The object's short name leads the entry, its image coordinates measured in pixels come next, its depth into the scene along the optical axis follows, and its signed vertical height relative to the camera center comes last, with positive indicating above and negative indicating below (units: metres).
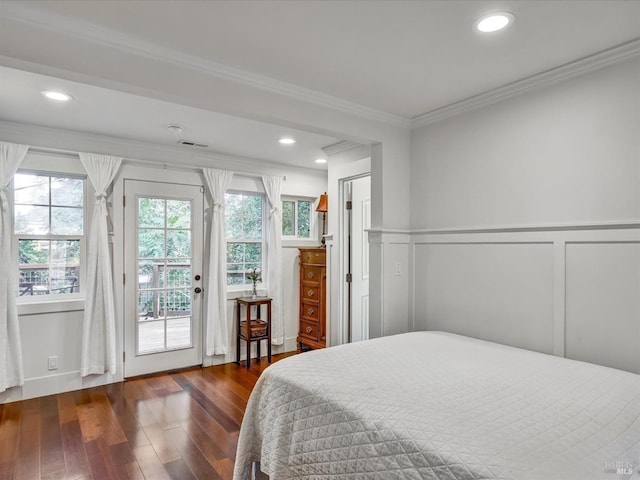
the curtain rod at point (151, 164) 3.39 +0.81
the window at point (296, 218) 5.03 +0.30
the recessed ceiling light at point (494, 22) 1.65 +0.99
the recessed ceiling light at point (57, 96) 2.60 +1.03
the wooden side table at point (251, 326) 4.25 -0.99
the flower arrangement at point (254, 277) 4.49 -0.44
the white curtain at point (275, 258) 4.65 -0.22
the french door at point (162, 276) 3.84 -0.38
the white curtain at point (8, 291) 3.11 -0.42
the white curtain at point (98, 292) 3.49 -0.48
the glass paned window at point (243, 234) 4.55 +0.08
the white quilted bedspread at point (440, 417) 1.14 -0.65
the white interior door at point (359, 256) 3.88 -0.17
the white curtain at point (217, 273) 4.18 -0.36
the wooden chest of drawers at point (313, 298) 4.47 -0.71
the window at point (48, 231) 3.38 +0.10
